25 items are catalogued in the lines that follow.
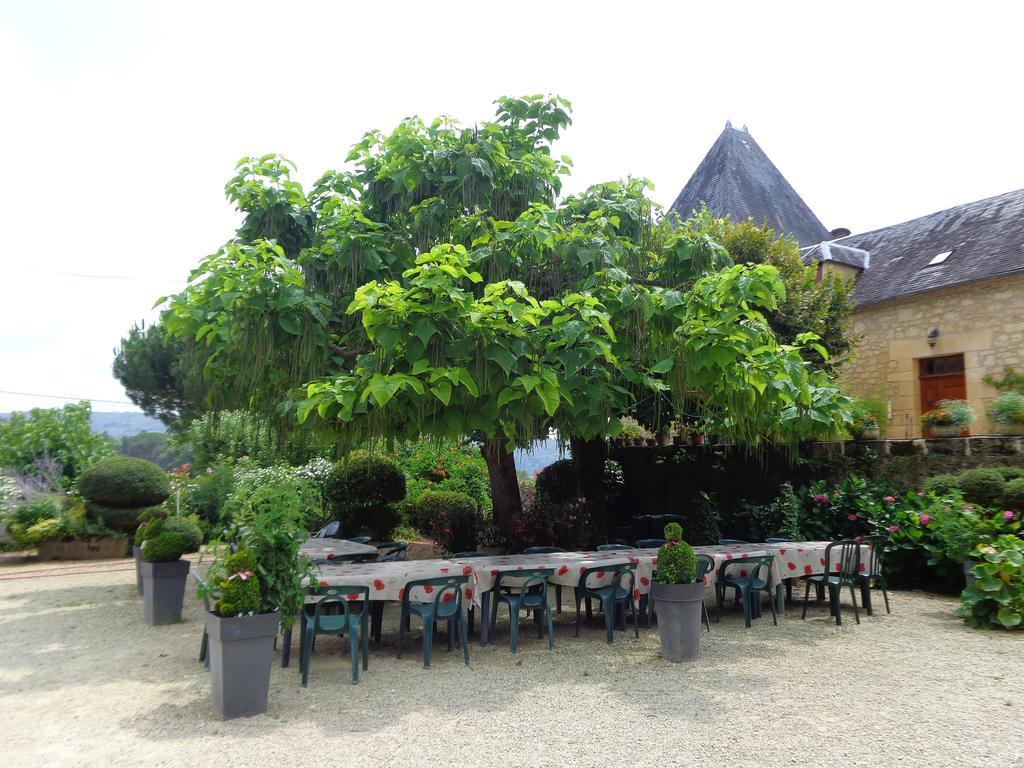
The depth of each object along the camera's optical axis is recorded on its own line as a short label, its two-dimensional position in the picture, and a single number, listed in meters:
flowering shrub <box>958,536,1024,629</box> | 6.91
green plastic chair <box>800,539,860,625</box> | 7.34
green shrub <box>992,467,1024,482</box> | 8.47
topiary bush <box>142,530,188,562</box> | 7.66
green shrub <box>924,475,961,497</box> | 8.82
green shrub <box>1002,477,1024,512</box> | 8.09
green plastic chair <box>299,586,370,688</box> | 5.41
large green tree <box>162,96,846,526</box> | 5.50
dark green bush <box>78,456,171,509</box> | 13.41
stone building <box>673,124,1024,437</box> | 13.33
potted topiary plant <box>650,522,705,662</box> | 5.82
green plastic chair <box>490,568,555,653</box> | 6.32
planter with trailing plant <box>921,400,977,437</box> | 10.78
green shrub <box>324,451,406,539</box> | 14.02
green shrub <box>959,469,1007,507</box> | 8.38
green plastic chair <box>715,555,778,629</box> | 7.21
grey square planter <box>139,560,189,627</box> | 7.66
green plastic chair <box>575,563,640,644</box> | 6.55
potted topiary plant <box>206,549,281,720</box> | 4.54
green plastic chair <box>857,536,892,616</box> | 7.77
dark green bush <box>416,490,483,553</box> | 12.21
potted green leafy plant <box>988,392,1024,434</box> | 9.67
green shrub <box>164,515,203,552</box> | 8.33
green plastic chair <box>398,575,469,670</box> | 5.88
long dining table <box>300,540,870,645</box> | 6.04
